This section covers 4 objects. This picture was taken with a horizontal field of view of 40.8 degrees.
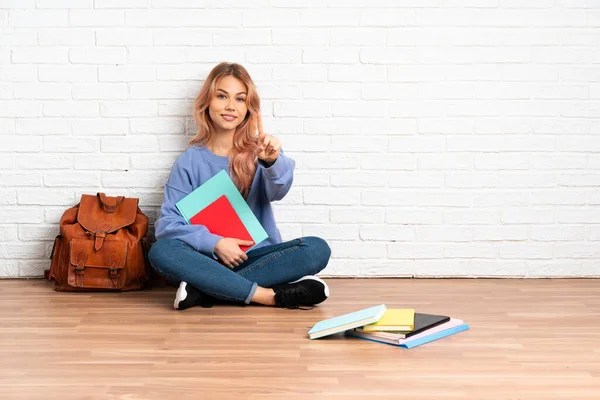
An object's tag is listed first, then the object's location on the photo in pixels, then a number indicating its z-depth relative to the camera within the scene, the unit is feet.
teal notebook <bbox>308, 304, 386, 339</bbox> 8.24
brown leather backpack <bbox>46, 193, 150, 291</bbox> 10.98
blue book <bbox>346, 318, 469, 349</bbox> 8.13
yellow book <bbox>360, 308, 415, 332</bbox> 8.23
